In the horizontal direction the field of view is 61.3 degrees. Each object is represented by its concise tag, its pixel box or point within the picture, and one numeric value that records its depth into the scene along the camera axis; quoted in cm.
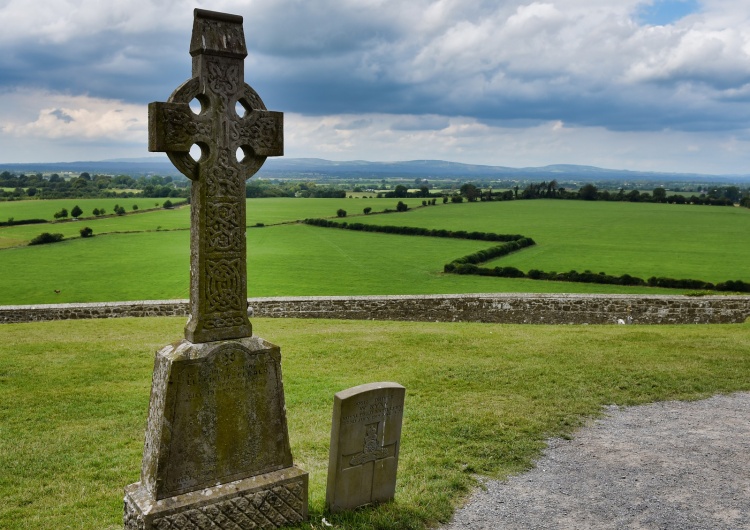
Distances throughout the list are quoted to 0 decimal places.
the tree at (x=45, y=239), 3972
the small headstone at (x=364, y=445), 574
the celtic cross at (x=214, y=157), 498
